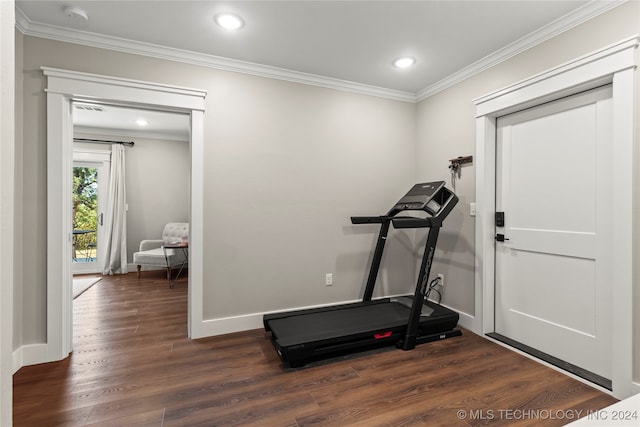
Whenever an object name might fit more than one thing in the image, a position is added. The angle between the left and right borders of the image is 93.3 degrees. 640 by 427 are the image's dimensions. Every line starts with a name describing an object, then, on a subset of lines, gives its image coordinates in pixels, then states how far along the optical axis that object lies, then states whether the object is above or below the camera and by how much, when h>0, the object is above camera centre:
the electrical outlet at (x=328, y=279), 3.18 -0.70
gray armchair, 4.96 -0.66
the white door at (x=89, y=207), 5.39 +0.10
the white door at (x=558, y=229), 2.04 -0.12
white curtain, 5.32 -0.17
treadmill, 2.26 -0.93
